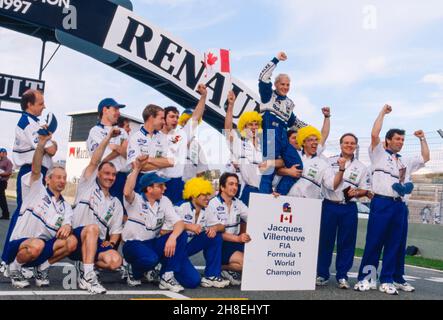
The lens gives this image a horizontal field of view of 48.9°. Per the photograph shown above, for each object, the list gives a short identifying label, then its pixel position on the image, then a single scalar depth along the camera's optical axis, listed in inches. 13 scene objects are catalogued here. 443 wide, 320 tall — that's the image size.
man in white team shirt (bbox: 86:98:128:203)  221.1
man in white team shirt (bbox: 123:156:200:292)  199.0
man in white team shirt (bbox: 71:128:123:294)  193.9
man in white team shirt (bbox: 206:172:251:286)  217.2
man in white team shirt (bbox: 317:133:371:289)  231.8
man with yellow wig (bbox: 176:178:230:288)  213.6
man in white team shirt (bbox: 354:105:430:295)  222.8
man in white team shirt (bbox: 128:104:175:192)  217.5
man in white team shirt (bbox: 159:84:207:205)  233.6
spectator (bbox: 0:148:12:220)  516.1
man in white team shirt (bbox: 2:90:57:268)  204.5
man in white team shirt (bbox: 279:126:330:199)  234.5
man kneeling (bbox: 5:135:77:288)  188.2
